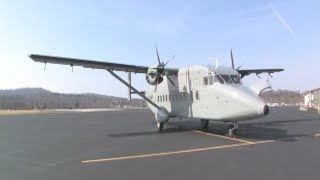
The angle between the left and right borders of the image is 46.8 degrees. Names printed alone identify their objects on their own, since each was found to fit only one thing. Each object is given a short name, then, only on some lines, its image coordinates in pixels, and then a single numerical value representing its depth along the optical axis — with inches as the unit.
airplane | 669.3
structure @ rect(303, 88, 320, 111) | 2240.4
